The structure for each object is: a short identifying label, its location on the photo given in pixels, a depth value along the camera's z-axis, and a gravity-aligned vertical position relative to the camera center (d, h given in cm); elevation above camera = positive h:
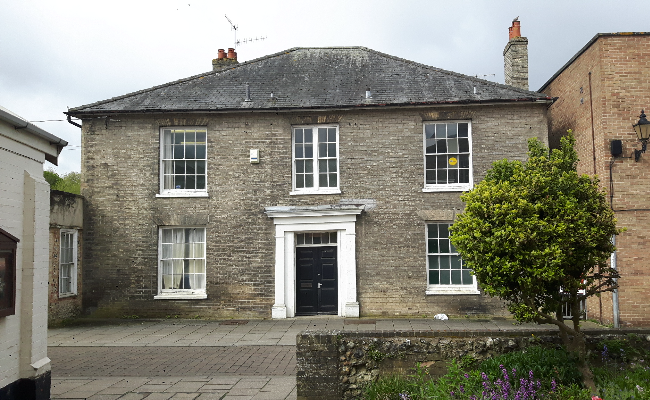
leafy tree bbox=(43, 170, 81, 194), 3156 +444
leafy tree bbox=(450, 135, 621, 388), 704 +10
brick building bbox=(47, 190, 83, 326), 1535 -14
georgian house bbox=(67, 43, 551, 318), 1641 +163
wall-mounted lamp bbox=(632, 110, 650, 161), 1417 +297
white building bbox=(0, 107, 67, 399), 676 -11
